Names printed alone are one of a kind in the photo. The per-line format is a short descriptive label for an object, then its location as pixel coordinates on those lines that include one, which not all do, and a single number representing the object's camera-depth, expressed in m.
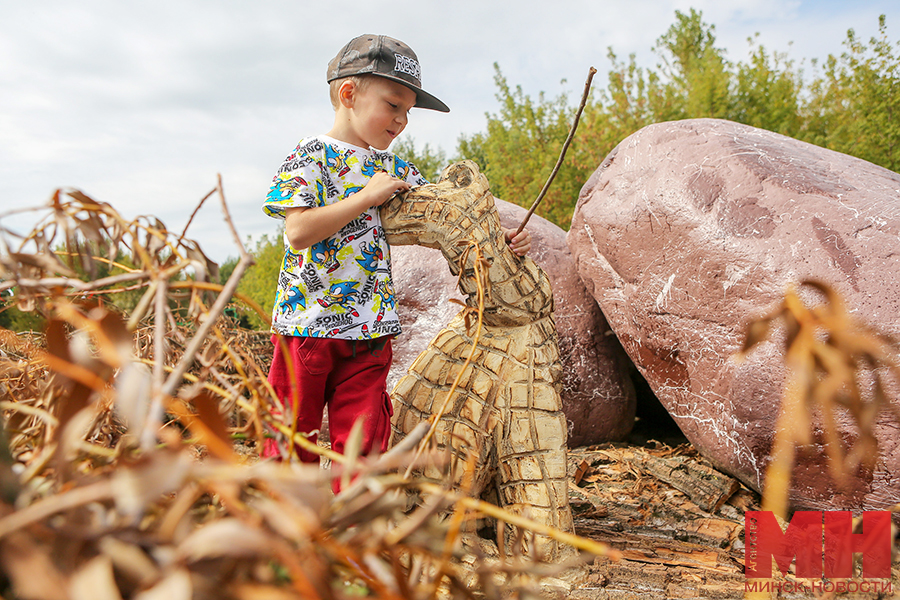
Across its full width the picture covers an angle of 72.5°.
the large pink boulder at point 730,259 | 2.33
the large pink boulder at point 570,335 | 3.40
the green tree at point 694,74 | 9.04
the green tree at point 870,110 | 7.36
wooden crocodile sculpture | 1.99
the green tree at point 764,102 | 8.74
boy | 2.18
